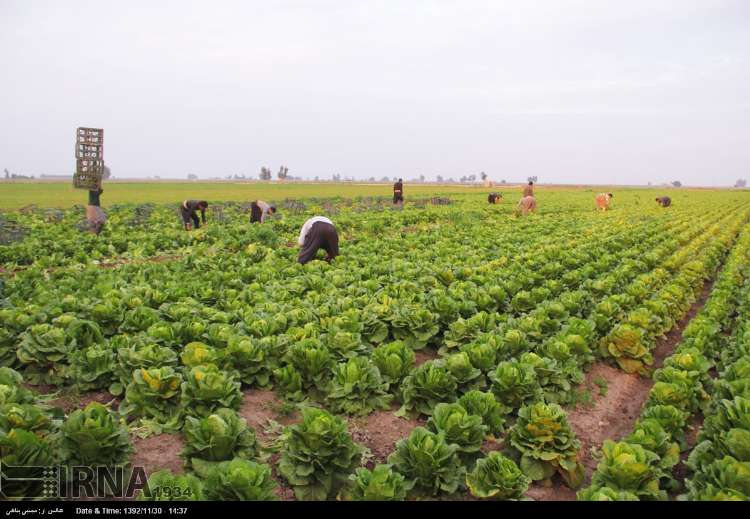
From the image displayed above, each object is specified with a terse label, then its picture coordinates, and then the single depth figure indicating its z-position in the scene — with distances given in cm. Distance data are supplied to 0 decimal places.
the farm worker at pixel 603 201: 3050
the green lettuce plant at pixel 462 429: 363
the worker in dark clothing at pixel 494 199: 3459
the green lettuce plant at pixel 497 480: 318
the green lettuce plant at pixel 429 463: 331
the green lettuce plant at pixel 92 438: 317
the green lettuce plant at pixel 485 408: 402
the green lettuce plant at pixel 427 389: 455
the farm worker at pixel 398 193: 2867
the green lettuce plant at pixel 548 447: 365
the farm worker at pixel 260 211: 1699
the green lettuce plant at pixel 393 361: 496
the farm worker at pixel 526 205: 2641
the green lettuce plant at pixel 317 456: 338
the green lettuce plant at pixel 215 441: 346
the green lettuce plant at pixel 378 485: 298
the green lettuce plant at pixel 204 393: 408
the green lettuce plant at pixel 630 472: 319
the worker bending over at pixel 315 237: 1010
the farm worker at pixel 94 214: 1488
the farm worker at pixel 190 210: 1725
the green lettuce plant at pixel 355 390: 460
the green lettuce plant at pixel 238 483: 285
